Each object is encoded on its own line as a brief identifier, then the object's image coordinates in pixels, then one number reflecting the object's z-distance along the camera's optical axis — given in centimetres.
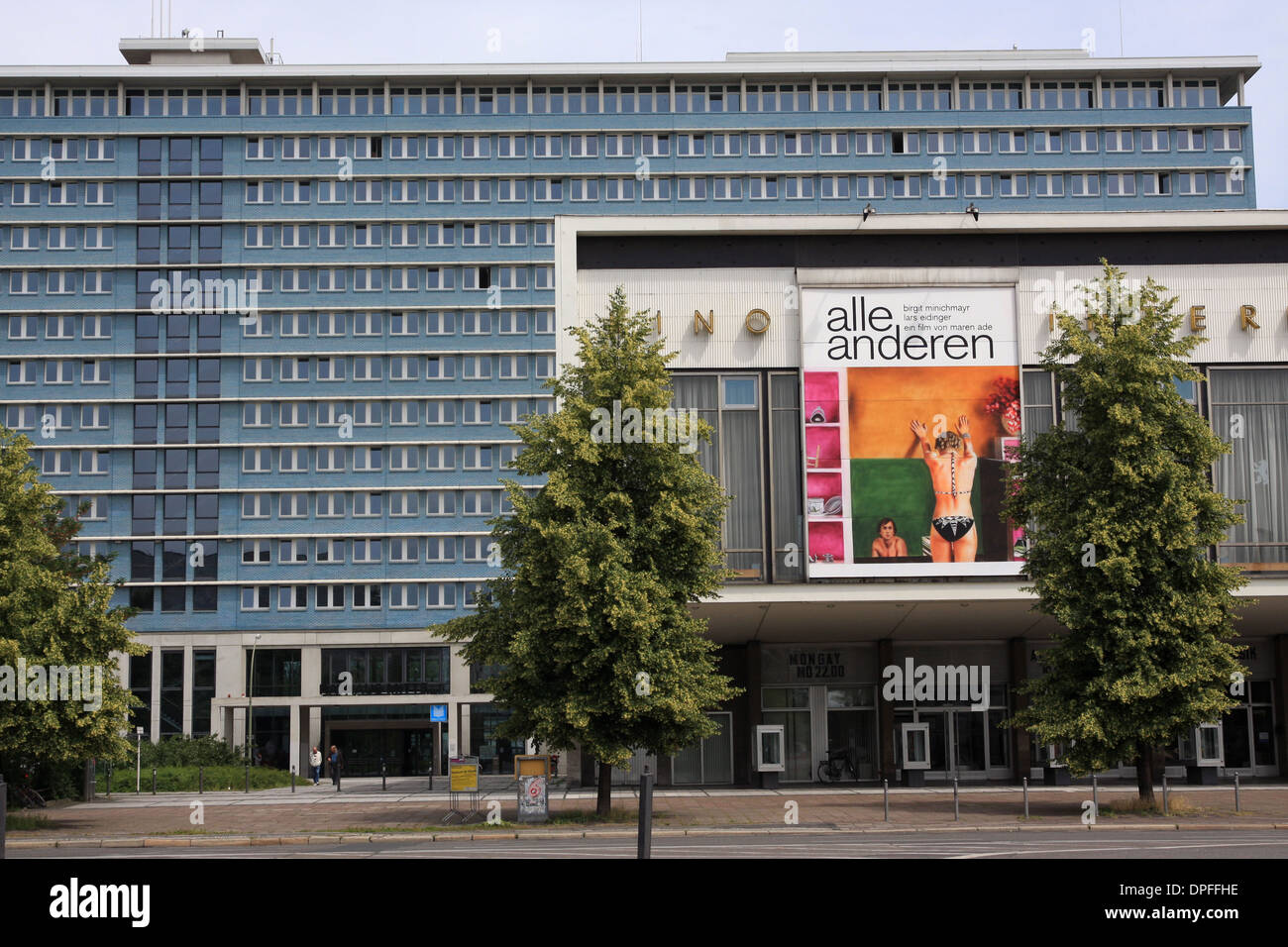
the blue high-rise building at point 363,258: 8200
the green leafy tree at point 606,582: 2877
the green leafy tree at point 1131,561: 2880
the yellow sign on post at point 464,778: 3400
